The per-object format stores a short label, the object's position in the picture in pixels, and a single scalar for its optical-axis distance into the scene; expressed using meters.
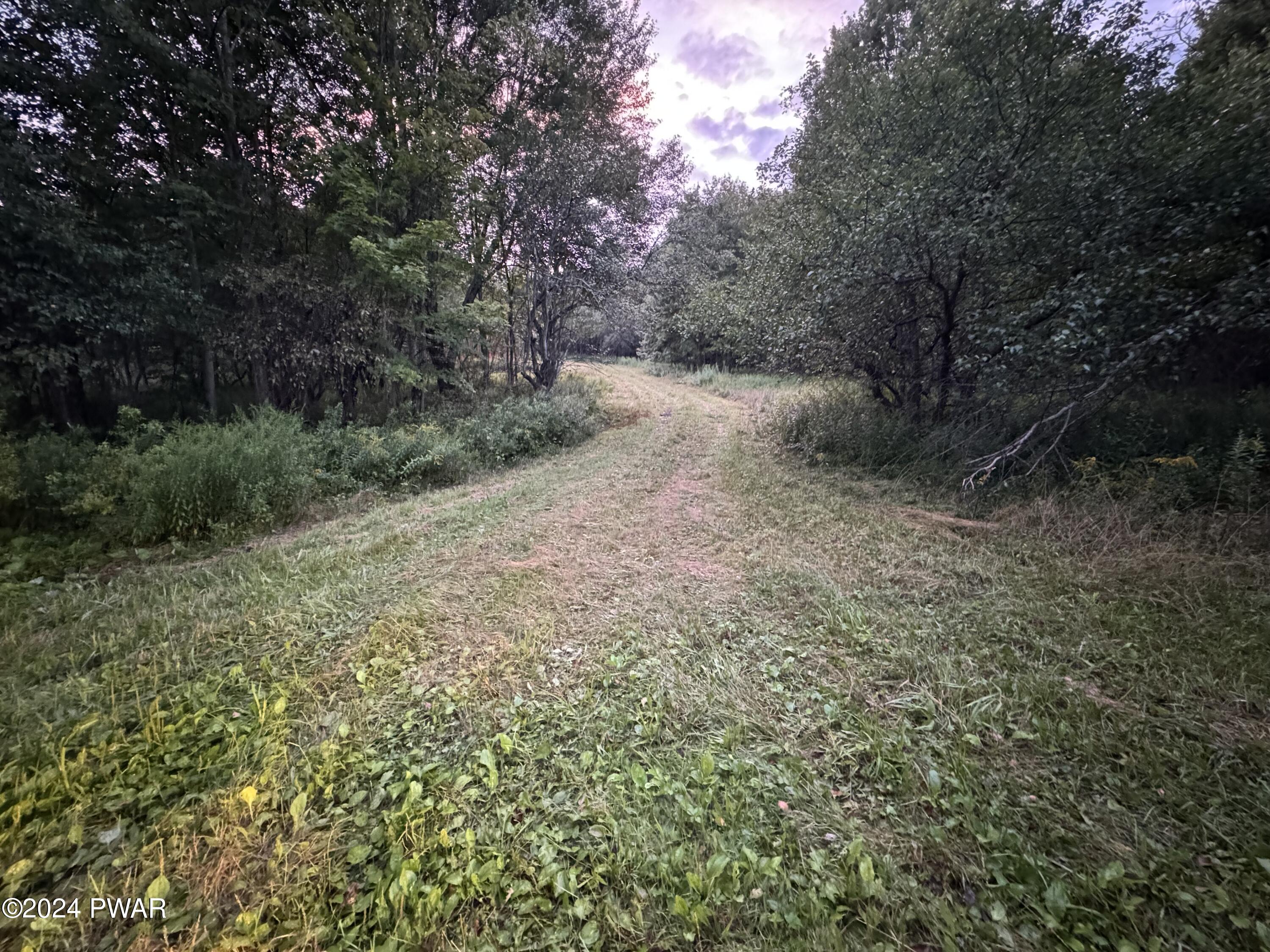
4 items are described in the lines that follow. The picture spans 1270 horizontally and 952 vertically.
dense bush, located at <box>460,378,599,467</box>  8.86
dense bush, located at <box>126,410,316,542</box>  4.68
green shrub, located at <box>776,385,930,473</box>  7.46
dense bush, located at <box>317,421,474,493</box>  6.79
